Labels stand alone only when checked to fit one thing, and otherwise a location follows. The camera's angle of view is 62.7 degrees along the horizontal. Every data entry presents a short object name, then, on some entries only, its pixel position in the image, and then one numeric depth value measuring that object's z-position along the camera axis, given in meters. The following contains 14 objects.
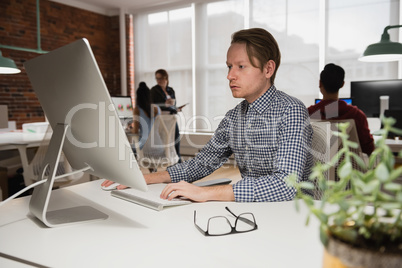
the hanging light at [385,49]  3.05
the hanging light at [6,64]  3.64
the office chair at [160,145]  3.50
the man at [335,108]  2.42
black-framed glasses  0.78
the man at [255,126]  1.25
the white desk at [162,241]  0.65
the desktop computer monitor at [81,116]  0.77
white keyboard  0.98
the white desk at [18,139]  2.74
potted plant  0.36
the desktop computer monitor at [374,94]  3.29
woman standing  5.04
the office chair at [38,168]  2.70
